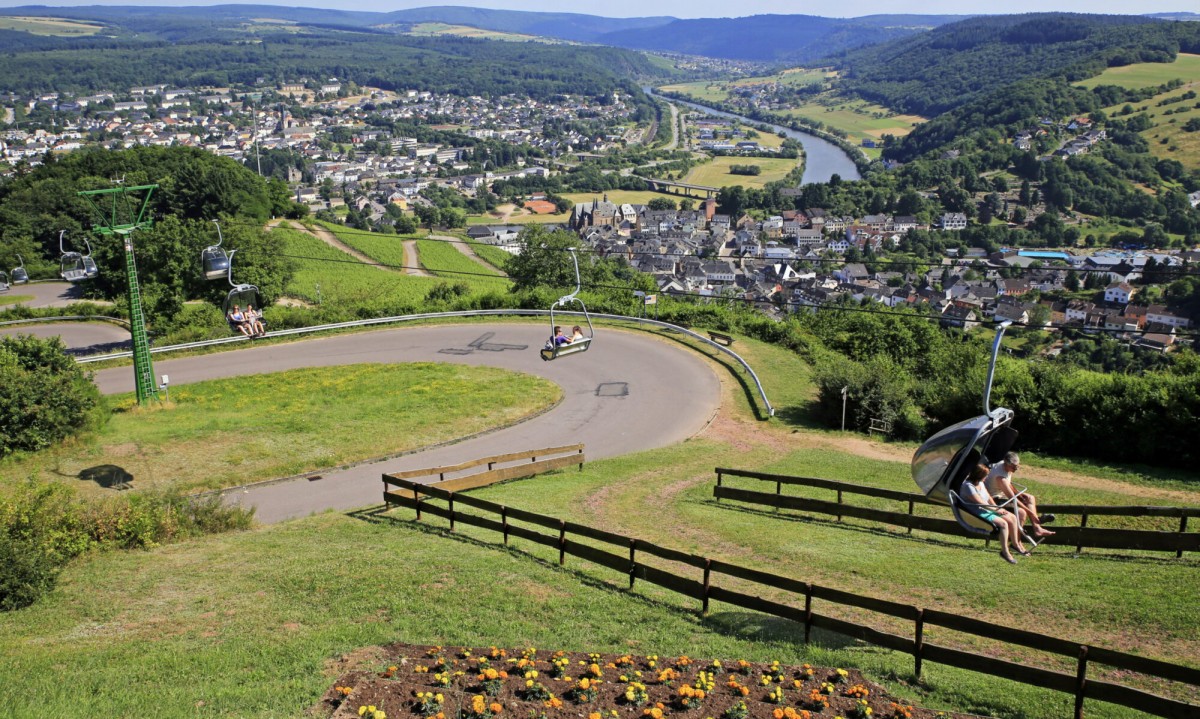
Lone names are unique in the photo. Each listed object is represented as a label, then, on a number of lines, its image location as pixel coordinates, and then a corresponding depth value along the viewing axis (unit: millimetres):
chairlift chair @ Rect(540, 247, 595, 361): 30156
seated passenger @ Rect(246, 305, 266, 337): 26953
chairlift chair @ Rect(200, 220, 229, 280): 26859
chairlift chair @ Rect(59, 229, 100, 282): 29219
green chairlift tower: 28578
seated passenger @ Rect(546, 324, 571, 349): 30078
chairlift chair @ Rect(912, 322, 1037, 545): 11891
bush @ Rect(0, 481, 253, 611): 14422
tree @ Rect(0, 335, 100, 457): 26453
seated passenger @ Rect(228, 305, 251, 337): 26516
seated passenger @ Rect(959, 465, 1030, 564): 12055
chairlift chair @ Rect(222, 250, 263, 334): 26359
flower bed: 10672
